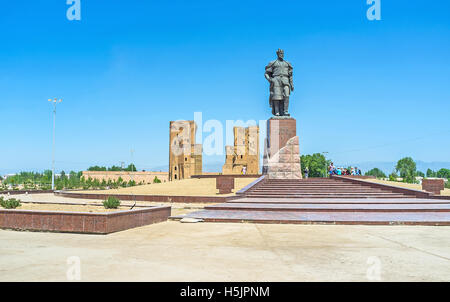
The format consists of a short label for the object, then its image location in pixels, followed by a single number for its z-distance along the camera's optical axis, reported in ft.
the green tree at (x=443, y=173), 408.05
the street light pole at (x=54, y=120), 92.13
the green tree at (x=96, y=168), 320.91
